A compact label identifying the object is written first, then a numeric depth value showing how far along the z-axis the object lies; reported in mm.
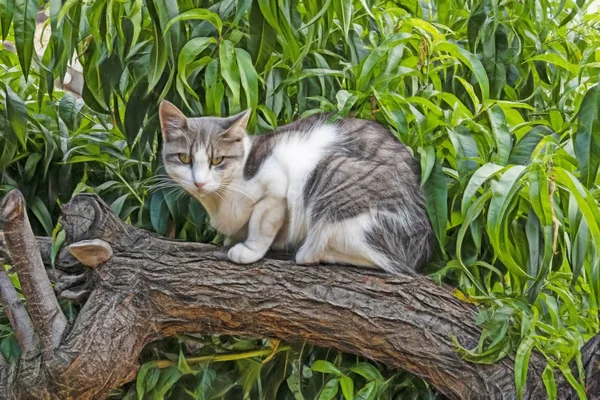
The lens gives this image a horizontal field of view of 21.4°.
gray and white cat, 2052
